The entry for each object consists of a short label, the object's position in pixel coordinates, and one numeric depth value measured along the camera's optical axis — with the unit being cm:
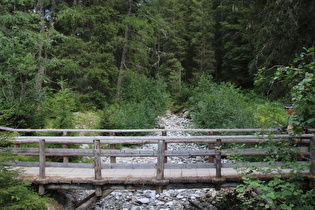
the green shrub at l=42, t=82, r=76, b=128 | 897
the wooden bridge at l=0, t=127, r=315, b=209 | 546
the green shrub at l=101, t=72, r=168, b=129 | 1261
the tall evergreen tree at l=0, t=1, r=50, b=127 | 873
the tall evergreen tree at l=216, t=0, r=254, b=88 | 2631
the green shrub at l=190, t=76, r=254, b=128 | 1096
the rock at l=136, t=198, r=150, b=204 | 733
